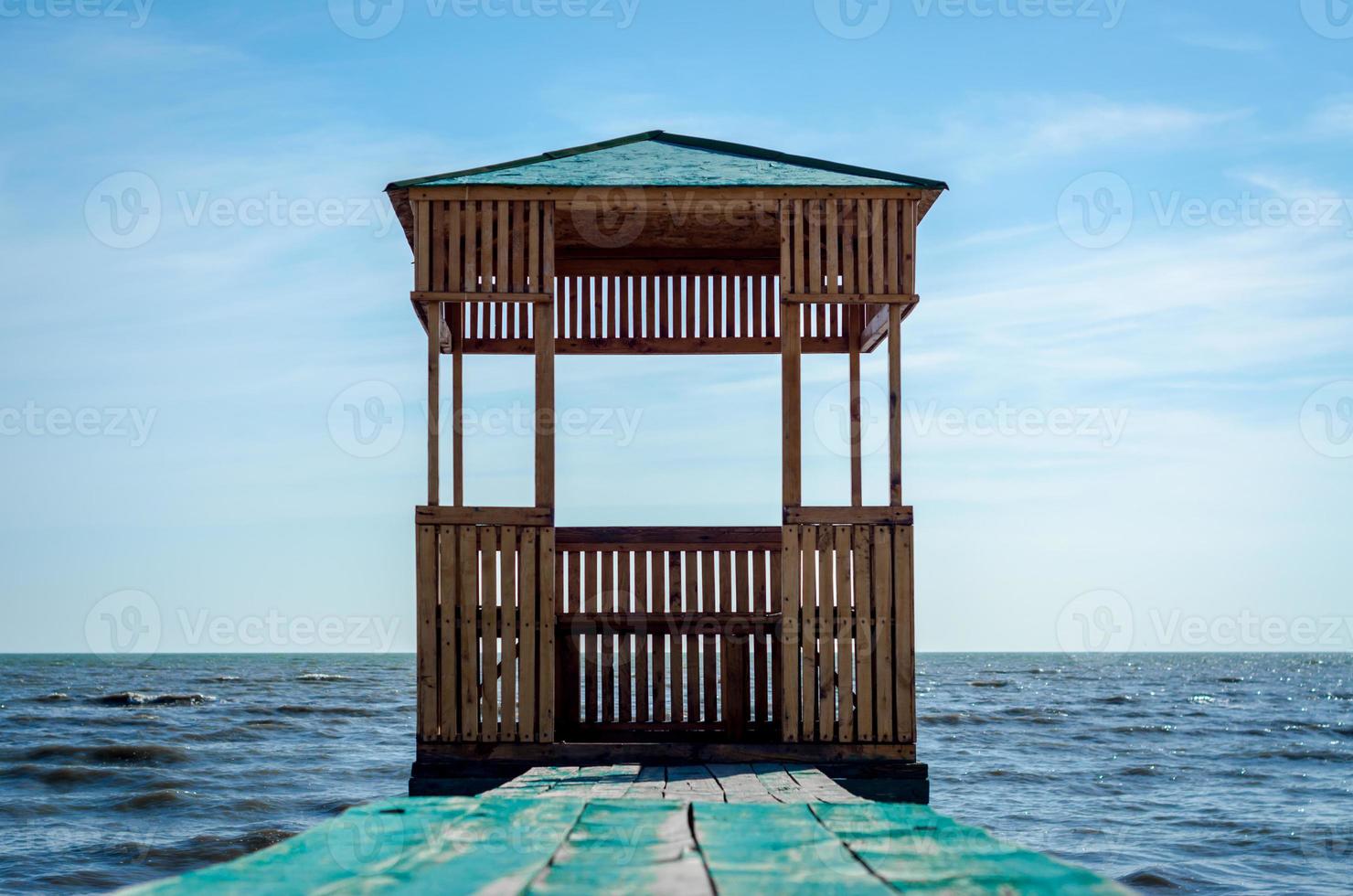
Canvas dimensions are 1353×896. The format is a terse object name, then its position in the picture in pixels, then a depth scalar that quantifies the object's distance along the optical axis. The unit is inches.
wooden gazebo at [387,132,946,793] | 382.6
